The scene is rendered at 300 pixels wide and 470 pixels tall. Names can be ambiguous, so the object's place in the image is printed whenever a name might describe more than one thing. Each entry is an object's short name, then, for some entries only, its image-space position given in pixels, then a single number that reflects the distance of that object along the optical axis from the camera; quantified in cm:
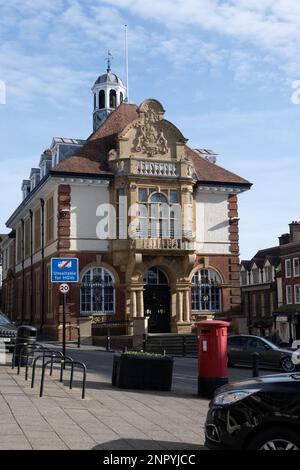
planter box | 1377
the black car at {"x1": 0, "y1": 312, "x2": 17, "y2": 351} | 2189
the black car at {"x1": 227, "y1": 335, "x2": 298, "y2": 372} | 2197
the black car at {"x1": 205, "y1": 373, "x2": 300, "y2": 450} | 630
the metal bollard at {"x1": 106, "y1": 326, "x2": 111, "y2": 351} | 2866
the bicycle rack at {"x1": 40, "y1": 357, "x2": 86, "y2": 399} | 1140
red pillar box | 1309
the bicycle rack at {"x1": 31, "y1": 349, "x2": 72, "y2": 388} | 1256
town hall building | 3434
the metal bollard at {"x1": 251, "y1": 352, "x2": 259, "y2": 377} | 1427
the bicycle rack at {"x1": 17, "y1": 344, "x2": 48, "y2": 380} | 1490
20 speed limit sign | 1782
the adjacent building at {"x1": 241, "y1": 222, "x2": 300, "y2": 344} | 5866
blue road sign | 1717
